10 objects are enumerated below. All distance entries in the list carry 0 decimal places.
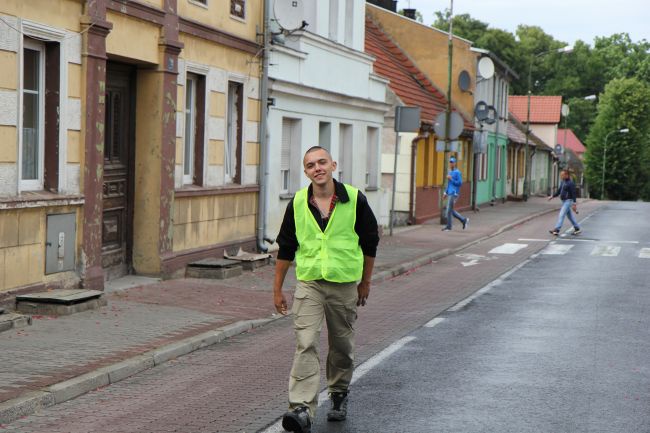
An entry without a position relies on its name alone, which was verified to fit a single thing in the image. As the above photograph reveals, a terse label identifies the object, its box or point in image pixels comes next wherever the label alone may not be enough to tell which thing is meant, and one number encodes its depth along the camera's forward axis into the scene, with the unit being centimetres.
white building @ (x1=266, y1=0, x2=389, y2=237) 2027
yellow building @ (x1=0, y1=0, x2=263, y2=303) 1165
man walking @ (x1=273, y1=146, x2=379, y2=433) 713
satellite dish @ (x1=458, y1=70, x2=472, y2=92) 4184
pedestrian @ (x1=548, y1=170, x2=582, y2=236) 2958
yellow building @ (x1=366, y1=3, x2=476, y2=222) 3792
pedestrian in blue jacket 3020
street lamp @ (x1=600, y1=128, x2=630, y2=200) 9625
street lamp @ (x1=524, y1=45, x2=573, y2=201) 5256
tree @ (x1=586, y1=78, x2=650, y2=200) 9725
